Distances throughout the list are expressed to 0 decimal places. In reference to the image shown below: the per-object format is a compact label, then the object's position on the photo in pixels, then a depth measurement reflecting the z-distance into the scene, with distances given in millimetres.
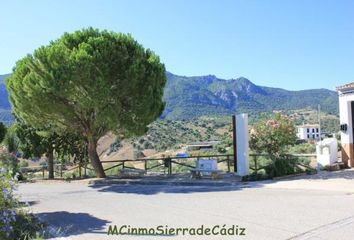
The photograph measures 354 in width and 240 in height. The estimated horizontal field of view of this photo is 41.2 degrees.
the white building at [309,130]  104212
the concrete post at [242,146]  18922
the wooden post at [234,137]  19594
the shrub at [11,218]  7345
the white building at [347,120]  21366
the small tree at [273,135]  19438
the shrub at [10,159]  17175
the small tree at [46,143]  25688
